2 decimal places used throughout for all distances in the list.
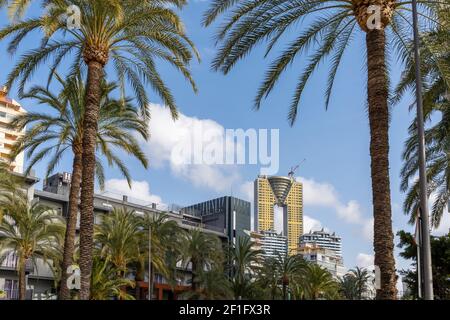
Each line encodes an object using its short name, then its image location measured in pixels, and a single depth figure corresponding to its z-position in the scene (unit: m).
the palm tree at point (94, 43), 20.95
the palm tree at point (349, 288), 88.57
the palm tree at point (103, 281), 44.06
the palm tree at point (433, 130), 17.95
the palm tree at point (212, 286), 57.56
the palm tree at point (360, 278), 86.62
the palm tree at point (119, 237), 49.78
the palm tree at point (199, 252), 59.56
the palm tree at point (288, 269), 63.64
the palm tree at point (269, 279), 60.75
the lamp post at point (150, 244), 50.72
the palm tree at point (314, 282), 67.06
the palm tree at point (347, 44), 14.54
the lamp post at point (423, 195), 13.14
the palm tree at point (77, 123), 28.05
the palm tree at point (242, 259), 60.47
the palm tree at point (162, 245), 52.91
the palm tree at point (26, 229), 42.59
